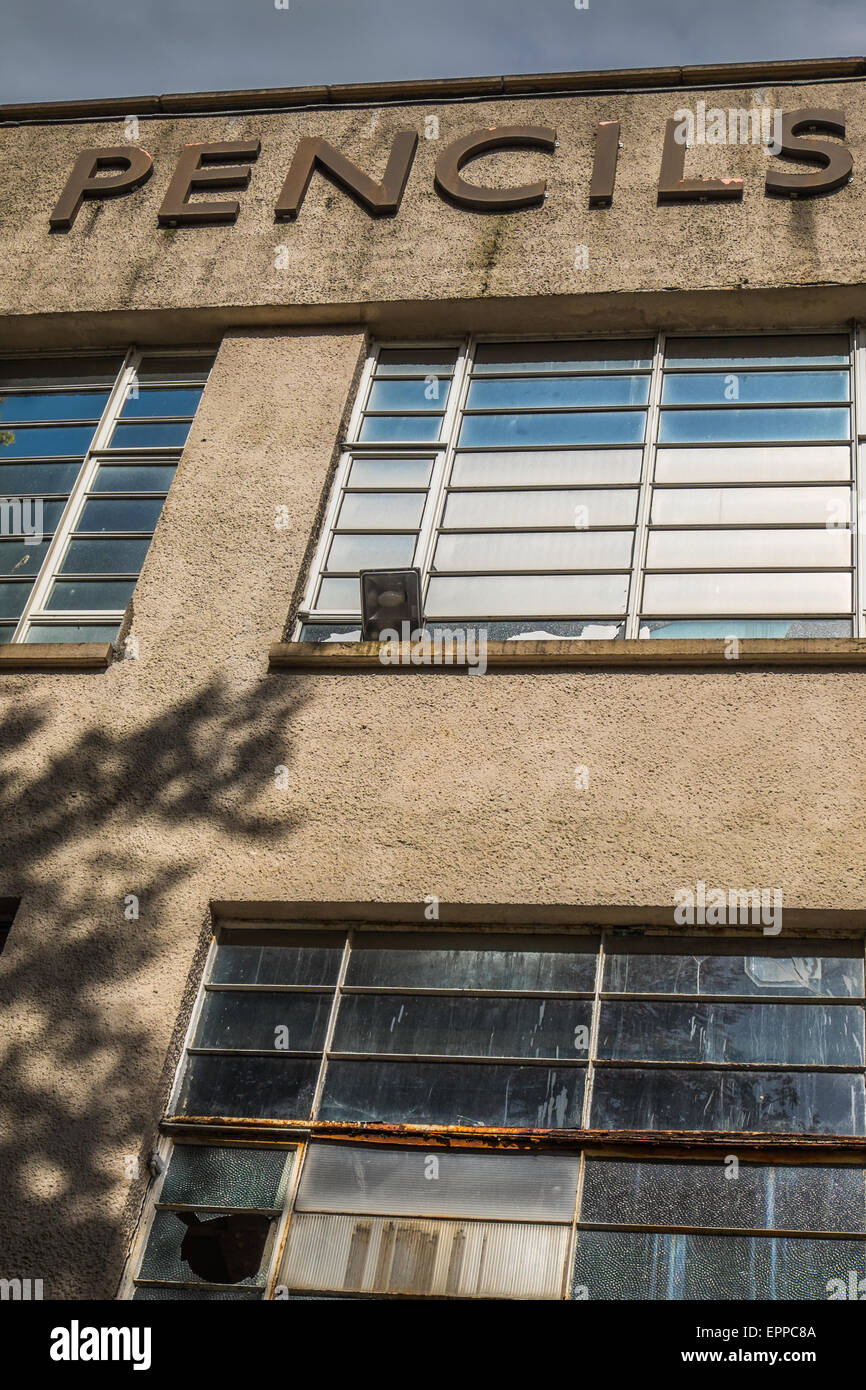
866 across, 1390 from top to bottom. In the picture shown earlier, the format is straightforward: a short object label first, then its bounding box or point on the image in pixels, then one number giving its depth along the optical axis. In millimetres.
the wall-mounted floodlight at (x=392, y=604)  7289
